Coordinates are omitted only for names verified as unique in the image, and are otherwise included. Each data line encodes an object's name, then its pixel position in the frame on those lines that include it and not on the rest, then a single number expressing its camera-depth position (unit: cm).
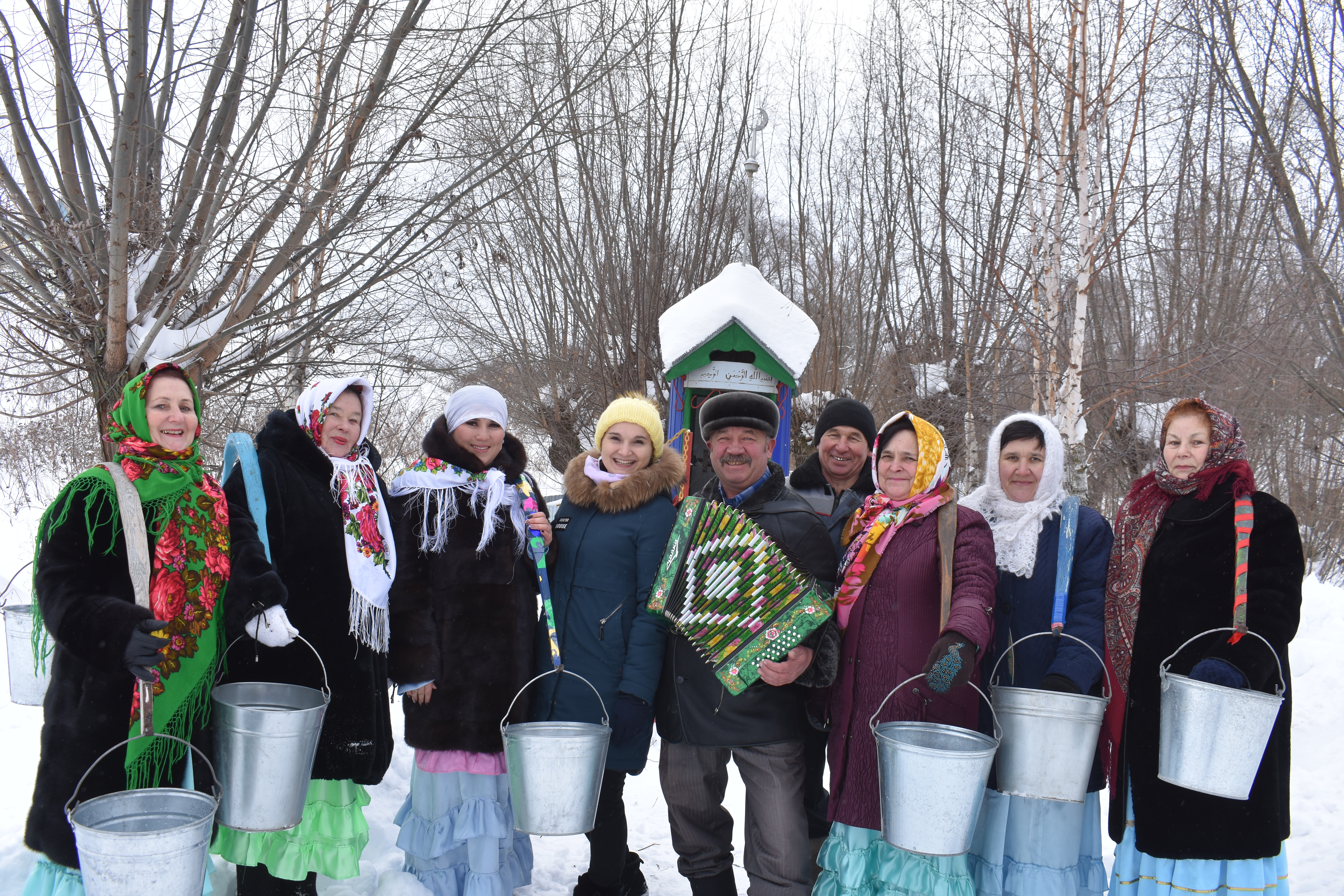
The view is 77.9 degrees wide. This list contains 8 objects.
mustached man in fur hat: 279
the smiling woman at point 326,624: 283
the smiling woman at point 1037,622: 263
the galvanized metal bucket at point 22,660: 327
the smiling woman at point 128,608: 219
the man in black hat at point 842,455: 401
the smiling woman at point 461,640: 296
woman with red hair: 243
